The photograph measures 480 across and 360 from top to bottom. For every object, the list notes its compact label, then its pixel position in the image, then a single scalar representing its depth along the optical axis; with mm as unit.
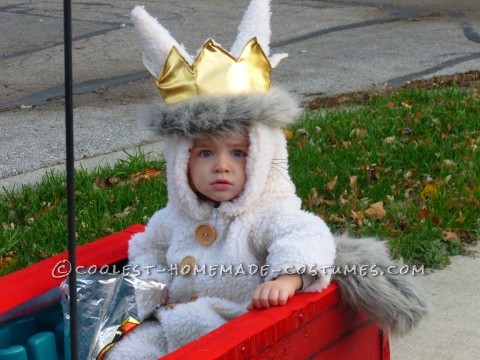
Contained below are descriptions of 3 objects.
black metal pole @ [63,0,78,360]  2551
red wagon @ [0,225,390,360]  3664
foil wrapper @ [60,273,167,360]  4283
